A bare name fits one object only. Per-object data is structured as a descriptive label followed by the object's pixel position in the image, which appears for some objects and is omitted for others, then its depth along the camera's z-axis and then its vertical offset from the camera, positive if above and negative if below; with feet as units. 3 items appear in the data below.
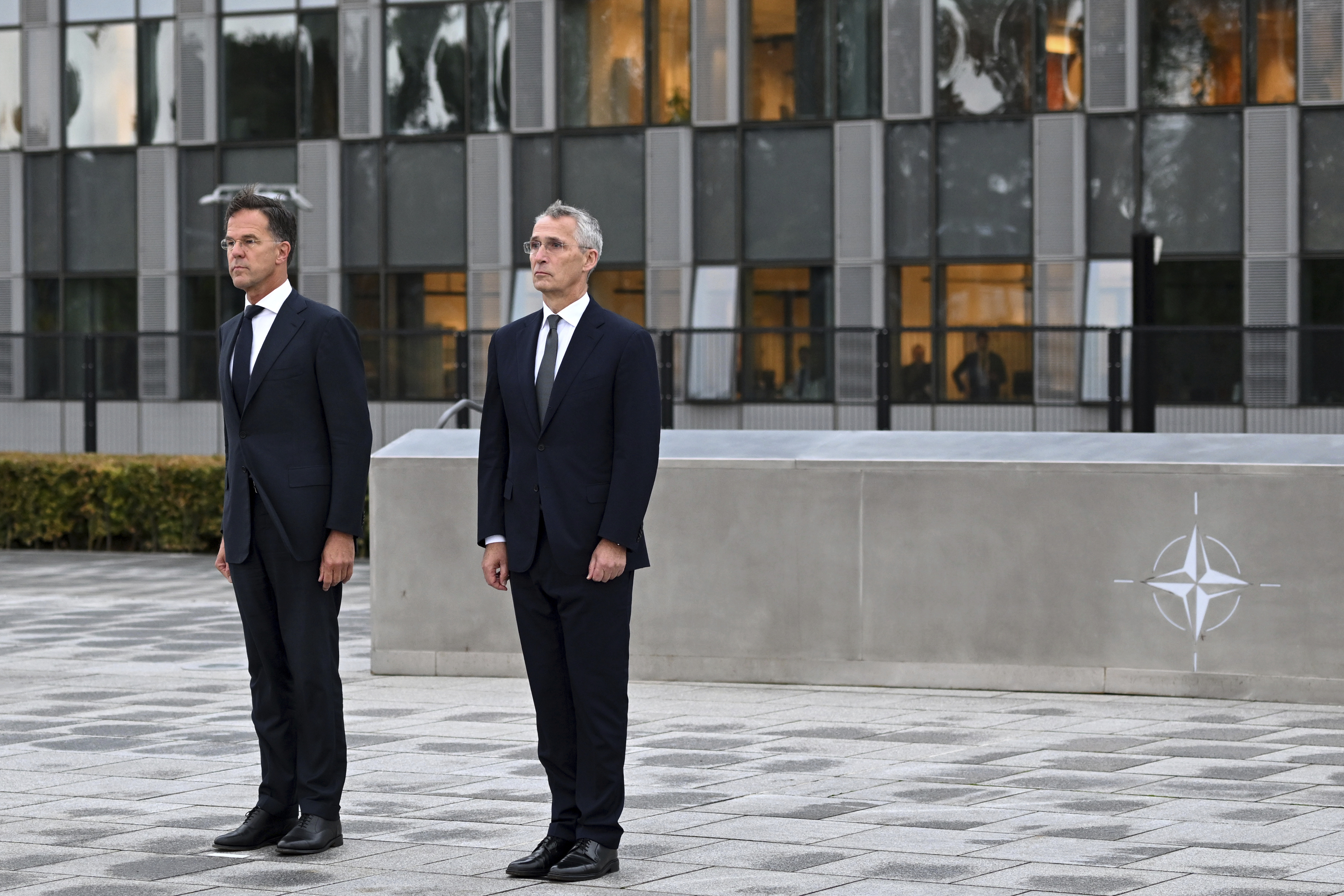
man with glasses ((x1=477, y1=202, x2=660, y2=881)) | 37.50 -1.80
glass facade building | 157.48 +6.81
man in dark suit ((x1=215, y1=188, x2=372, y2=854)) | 39.40 -1.80
